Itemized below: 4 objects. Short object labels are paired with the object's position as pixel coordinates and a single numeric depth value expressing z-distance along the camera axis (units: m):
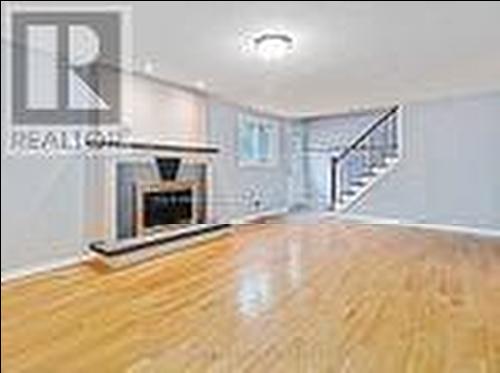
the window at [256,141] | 9.43
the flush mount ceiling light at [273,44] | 4.40
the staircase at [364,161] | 9.65
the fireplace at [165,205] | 6.32
